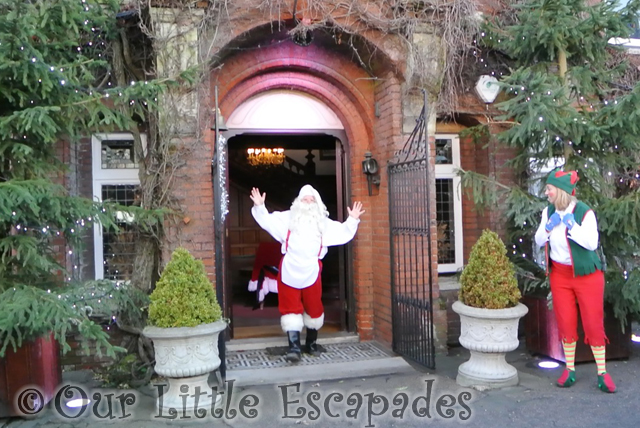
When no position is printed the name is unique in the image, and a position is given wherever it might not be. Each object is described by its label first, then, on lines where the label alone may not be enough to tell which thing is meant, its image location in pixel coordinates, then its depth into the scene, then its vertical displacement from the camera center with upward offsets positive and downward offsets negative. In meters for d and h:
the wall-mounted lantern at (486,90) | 7.38 +1.70
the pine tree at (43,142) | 4.21 +0.76
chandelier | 12.80 +1.63
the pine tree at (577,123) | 5.80 +0.98
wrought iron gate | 6.02 -0.27
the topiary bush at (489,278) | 5.54 -0.53
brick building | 6.05 +0.95
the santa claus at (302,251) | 6.39 -0.26
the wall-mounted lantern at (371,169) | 6.98 +0.69
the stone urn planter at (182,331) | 4.87 -0.85
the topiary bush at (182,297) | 4.93 -0.57
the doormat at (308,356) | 6.29 -1.45
